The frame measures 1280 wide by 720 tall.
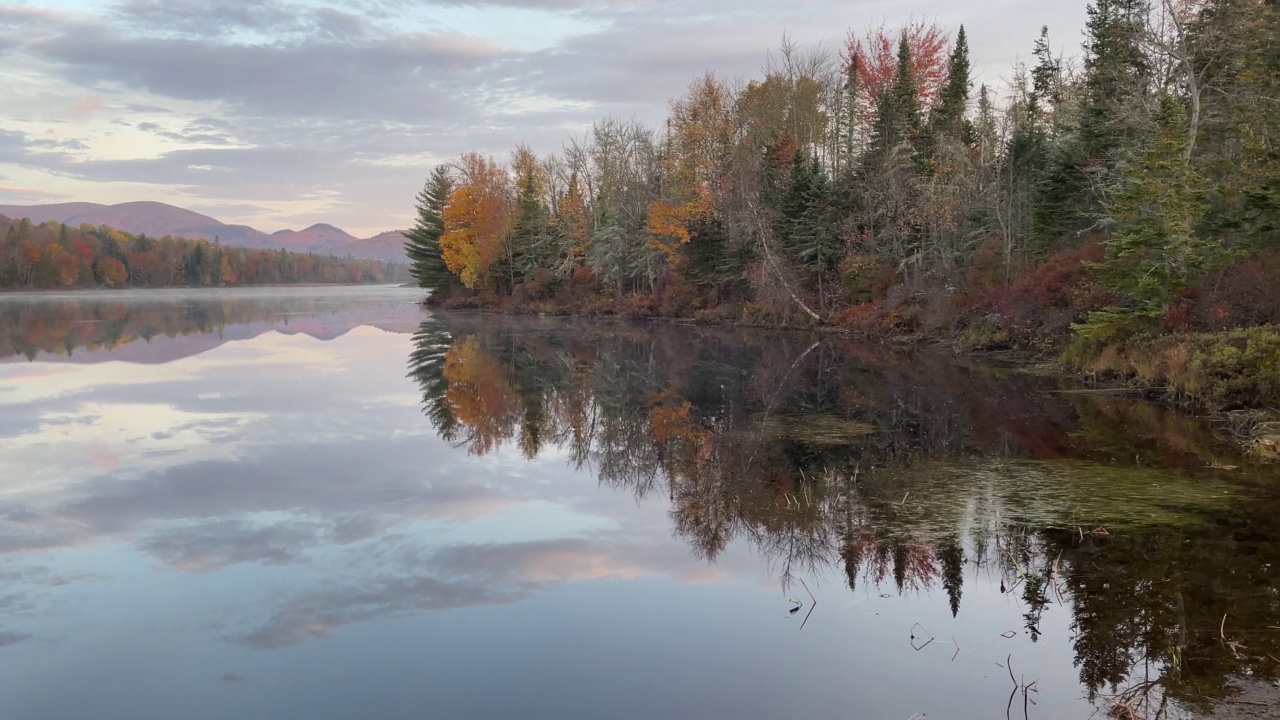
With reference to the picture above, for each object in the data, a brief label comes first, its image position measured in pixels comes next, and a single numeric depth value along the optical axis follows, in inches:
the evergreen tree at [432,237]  2719.0
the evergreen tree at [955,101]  1669.5
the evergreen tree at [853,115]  1930.4
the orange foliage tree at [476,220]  2438.5
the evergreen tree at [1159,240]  737.6
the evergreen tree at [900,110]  1580.1
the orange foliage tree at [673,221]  1774.1
